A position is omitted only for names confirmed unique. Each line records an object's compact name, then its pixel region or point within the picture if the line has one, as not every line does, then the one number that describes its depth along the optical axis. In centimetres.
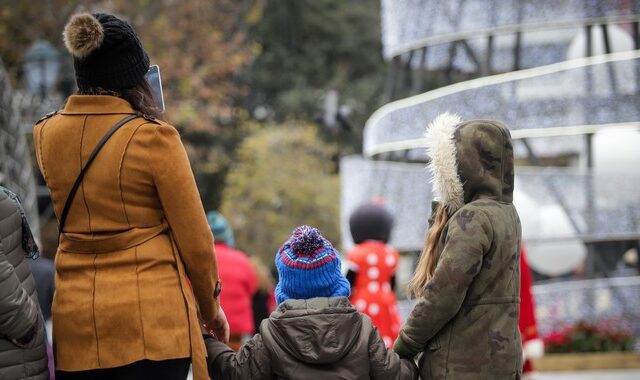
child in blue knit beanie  805
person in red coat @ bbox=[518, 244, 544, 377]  1338
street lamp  2850
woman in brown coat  751
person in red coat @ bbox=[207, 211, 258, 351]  1424
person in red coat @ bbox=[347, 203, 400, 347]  1371
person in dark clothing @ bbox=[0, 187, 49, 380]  737
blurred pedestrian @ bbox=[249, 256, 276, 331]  1794
